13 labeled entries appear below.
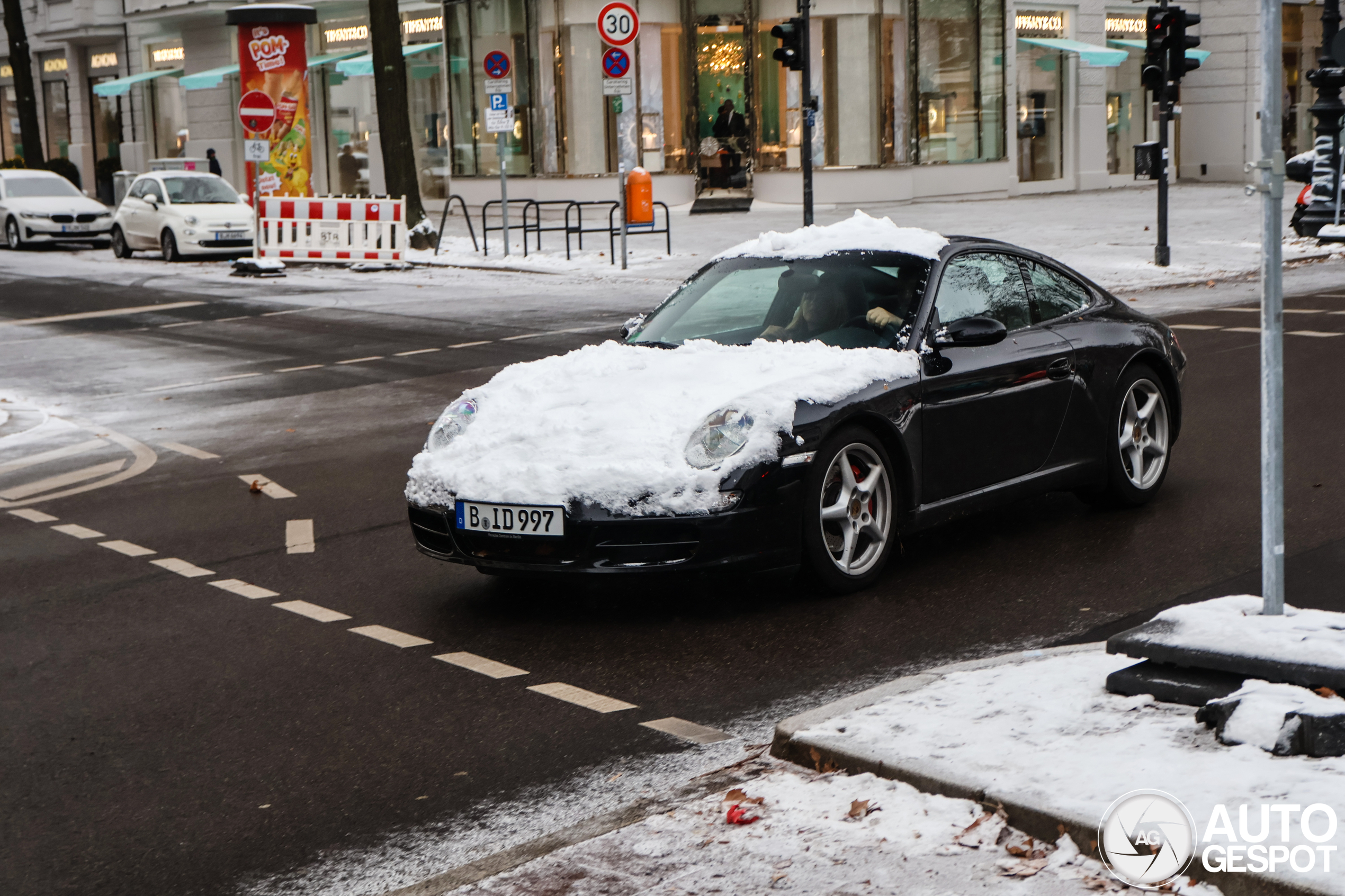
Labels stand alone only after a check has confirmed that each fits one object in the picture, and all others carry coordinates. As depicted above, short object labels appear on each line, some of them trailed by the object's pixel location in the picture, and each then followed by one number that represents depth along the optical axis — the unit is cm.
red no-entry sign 2539
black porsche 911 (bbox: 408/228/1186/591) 609
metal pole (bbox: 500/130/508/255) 2558
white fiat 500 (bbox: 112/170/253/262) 2794
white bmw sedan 3247
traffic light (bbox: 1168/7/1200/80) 2047
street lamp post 2478
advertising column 3073
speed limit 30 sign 2336
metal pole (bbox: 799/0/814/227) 2141
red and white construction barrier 2605
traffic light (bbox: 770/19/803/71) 2116
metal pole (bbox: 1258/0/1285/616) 436
